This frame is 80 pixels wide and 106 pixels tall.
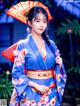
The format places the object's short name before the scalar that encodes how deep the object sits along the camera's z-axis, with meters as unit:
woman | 4.13
